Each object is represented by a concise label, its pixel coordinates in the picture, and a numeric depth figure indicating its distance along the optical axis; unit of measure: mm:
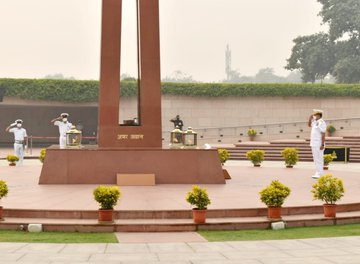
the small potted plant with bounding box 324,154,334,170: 20547
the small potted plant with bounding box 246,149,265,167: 21688
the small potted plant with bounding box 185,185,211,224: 9039
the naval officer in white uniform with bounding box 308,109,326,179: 16241
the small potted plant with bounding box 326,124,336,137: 35969
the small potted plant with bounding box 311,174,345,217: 9688
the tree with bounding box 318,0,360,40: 48156
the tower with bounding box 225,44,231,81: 149375
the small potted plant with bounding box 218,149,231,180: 18703
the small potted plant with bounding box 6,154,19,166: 21094
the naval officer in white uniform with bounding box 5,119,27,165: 21339
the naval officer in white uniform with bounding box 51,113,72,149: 22266
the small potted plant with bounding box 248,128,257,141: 35031
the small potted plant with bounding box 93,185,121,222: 8906
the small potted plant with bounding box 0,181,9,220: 9375
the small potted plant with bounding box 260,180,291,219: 9383
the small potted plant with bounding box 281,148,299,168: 21266
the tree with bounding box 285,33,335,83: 49156
